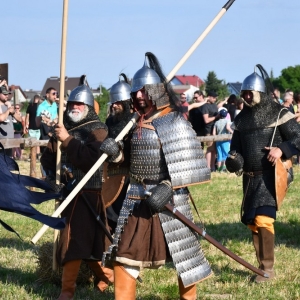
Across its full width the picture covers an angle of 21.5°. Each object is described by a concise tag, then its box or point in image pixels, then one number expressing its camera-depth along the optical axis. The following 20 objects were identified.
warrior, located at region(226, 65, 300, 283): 7.20
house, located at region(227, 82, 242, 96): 76.35
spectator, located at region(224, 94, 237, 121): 17.45
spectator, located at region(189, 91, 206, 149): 15.30
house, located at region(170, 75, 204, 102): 108.62
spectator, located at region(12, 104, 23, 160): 17.17
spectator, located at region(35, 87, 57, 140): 14.17
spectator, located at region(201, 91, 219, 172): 15.57
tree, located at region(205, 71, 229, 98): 56.08
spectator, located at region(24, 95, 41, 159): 17.10
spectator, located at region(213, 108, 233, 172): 15.68
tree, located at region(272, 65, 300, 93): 68.31
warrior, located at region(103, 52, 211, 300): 5.50
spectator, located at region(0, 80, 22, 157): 10.84
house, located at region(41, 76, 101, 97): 63.71
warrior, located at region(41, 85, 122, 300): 6.37
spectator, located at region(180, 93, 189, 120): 15.40
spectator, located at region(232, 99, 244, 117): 16.31
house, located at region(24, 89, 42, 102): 92.29
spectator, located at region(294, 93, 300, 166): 16.22
